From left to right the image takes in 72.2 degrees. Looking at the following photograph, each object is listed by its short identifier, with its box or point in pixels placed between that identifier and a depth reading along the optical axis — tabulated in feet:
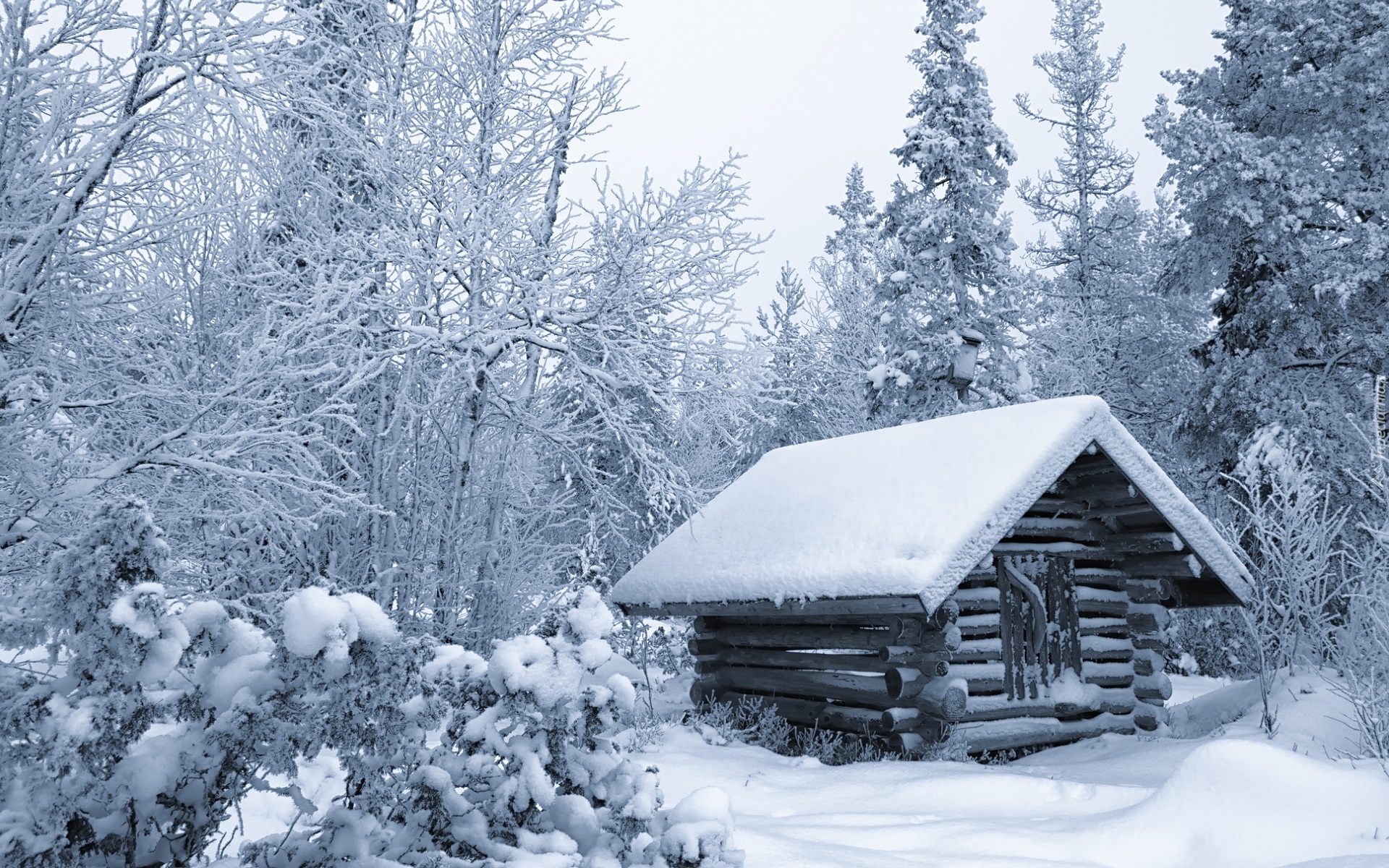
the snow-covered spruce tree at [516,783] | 11.77
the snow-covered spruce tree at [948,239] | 64.03
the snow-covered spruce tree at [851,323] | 85.35
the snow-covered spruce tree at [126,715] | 9.52
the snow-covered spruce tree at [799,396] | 89.66
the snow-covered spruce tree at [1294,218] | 52.80
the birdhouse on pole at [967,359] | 48.49
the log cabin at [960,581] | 29.58
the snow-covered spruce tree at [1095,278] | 82.79
